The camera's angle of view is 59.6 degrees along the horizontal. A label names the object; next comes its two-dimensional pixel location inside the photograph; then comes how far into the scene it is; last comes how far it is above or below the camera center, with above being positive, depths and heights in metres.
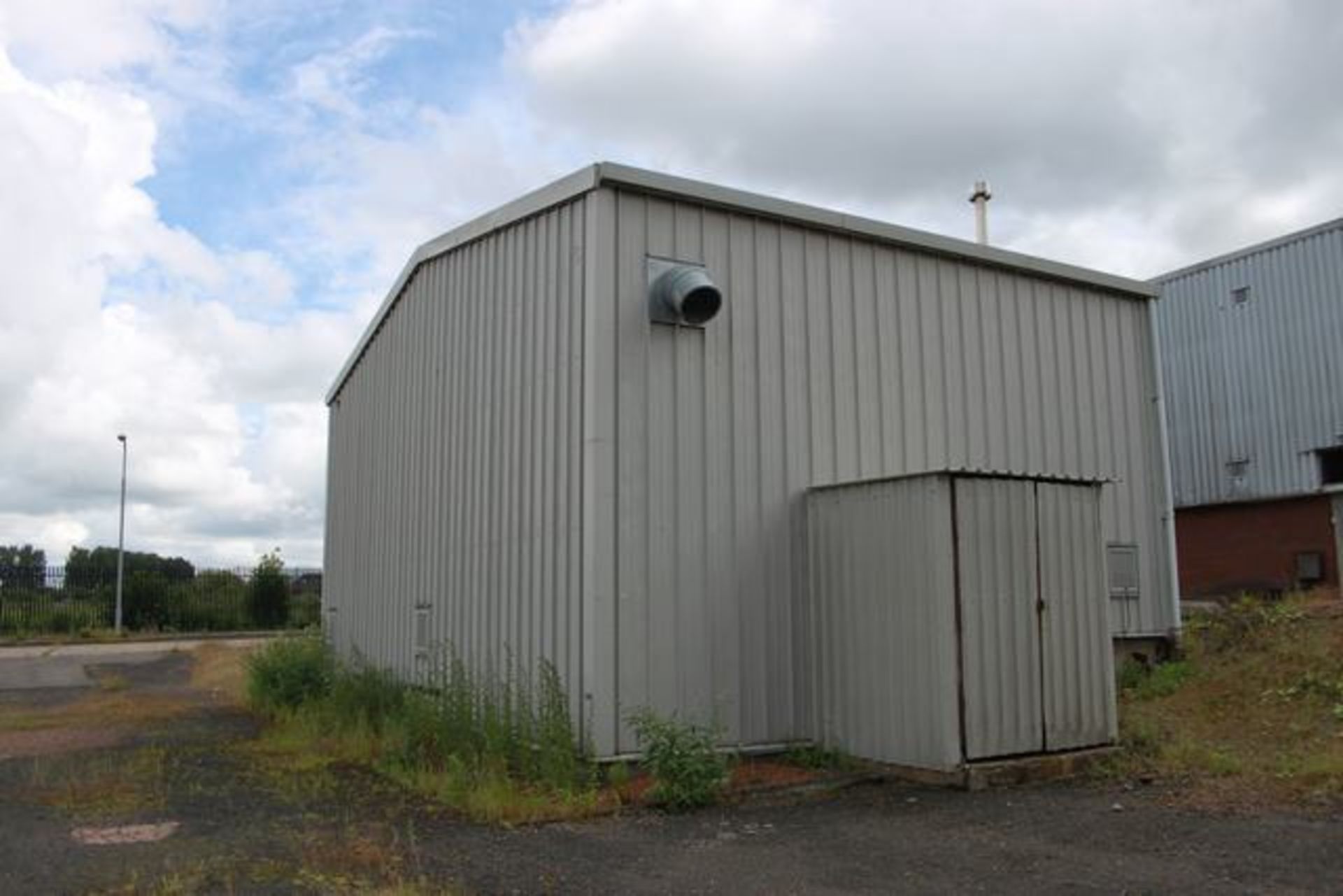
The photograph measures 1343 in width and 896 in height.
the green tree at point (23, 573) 35.38 +1.55
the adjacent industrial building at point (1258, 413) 21.64 +3.93
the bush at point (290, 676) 14.59 -0.71
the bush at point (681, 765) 8.21 -1.06
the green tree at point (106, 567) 37.00 +1.78
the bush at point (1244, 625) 12.64 -0.22
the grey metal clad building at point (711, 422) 9.51 +1.78
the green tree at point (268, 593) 37.38 +0.87
